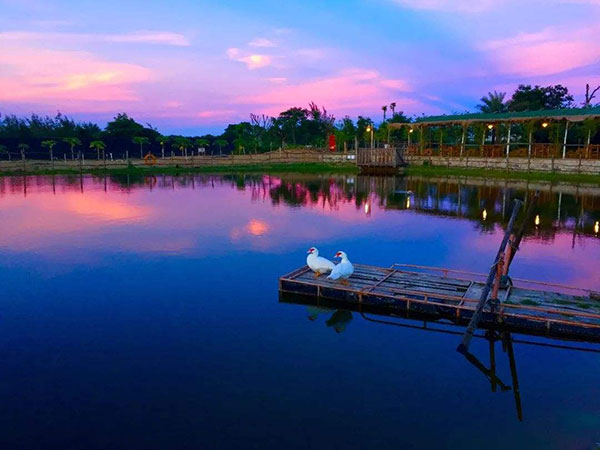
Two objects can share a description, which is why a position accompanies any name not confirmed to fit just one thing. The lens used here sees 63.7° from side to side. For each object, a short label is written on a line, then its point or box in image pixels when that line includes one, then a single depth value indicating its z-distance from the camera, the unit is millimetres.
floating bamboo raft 10047
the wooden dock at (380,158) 49219
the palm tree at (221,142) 77188
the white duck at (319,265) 12641
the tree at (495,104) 64812
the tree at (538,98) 61875
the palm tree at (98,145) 61284
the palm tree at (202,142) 74262
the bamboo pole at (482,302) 9383
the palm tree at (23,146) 58812
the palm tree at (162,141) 68188
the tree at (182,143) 69562
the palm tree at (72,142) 60688
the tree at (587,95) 69500
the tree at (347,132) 67812
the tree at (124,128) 68938
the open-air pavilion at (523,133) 39281
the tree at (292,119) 80562
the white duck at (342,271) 12148
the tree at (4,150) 57131
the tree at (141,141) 65938
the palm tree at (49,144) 58259
